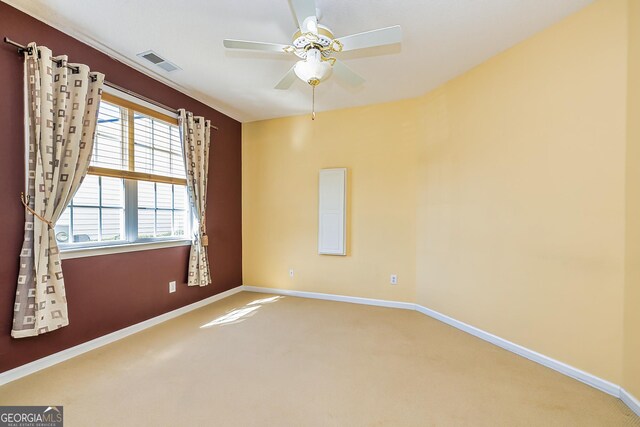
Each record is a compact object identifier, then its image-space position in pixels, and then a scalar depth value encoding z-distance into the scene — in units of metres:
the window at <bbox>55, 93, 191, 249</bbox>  2.45
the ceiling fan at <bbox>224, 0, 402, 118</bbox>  1.68
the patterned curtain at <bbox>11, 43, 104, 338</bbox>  1.99
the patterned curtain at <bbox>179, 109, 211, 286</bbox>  3.31
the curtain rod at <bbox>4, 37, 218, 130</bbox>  1.94
